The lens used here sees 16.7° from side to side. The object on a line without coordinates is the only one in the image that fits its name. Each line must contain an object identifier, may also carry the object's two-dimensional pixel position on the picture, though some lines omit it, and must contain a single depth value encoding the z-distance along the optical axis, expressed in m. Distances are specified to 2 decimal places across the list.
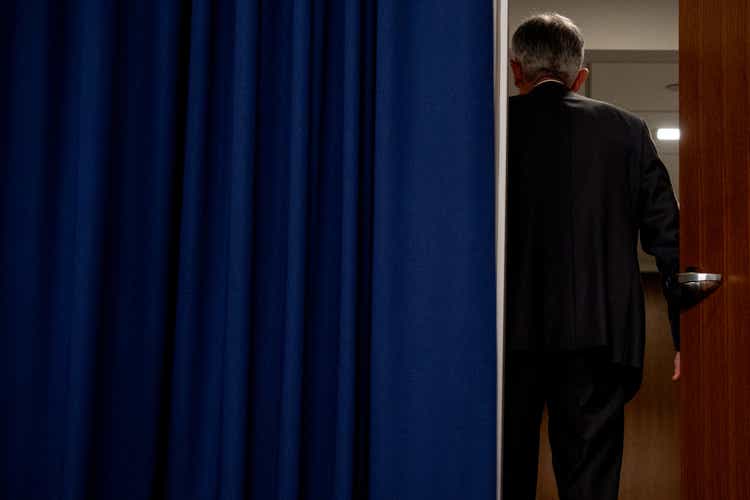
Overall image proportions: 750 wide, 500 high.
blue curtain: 5.71
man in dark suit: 6.07
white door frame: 5.74
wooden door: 5.61
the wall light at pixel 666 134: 7.52
